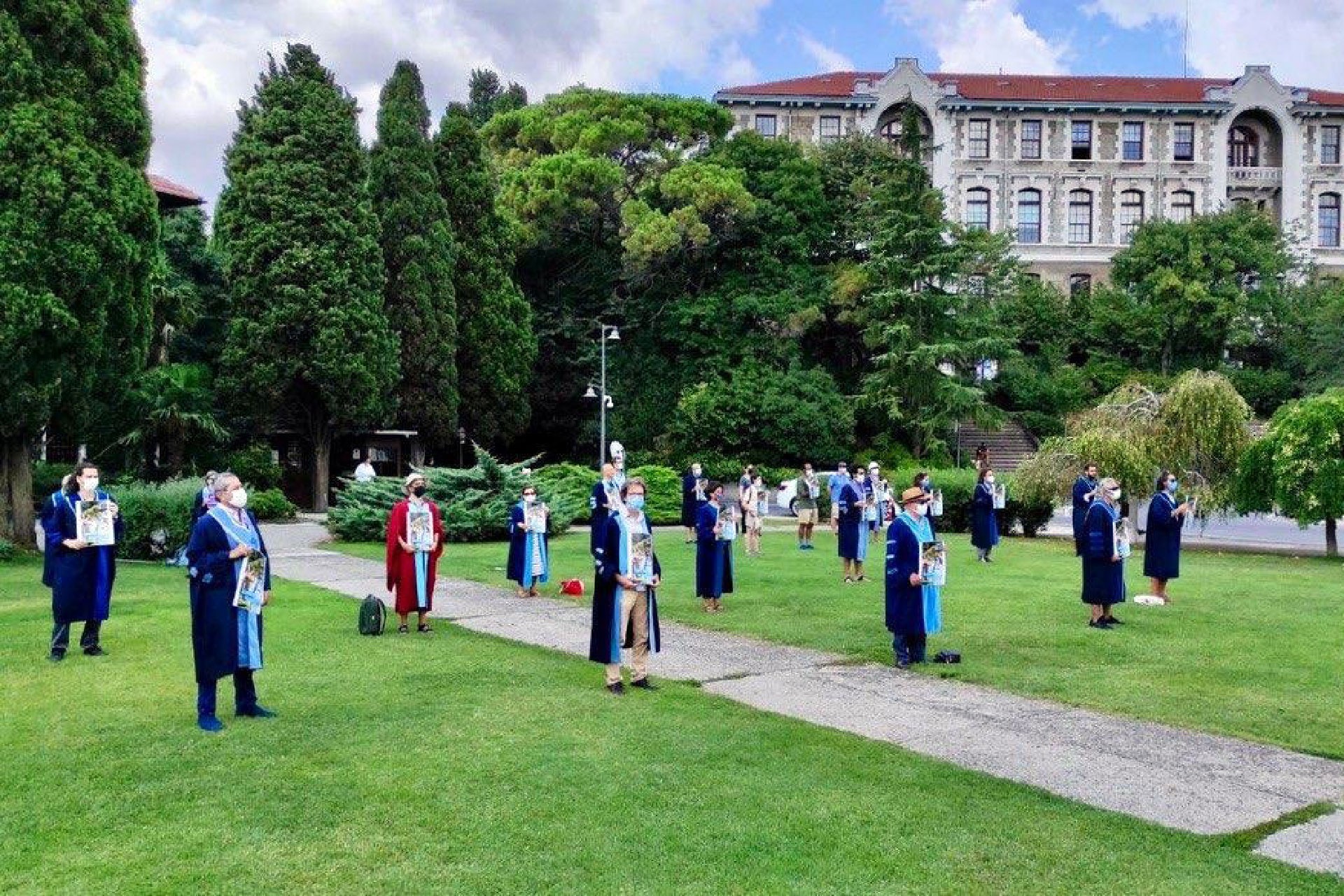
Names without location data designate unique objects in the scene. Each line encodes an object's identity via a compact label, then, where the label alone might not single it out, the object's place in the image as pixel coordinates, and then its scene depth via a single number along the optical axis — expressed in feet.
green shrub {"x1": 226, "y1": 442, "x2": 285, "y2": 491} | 116.57
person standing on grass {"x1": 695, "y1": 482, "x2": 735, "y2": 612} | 52.01
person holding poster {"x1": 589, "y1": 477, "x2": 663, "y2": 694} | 32.24
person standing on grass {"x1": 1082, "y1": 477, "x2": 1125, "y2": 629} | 45.78
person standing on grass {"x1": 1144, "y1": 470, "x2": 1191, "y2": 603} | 52.03
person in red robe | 44.29
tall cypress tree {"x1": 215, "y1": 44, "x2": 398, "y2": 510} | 114.01
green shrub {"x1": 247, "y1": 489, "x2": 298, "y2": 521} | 106.27
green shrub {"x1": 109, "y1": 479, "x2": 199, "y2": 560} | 71.92
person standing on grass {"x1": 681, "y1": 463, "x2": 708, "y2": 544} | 88.42
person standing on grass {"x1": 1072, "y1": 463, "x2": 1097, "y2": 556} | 70.33
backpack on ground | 43.60
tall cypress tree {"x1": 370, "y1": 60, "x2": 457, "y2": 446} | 127.85
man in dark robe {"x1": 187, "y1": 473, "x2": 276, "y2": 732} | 28.55
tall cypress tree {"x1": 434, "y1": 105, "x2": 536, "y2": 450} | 138.41
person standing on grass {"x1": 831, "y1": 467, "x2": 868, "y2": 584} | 63.31
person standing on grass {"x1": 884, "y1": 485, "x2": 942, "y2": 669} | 37.29
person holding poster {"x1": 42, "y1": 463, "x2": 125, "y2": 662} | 38.09
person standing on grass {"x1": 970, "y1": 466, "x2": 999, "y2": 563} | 75.77
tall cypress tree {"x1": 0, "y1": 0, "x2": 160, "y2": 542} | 69.62
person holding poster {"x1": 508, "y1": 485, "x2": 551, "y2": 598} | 56.13
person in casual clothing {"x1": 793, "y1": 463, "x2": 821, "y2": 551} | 84.74
